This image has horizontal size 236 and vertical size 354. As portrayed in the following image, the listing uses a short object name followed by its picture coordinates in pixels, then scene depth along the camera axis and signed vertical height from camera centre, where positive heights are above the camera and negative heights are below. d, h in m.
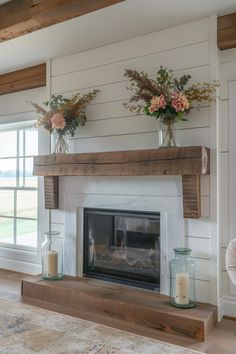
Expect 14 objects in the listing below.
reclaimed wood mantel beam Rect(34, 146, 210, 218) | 2.66 +0.16
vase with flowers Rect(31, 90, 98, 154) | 3.31 +0.68
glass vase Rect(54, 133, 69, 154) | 3.47 +0.39
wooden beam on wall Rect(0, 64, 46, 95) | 3.87 +1.26
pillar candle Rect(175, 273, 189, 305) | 2.67 -0.87
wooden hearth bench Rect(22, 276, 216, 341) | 2.47 -1.04
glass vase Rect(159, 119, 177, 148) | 2.82 +0.42
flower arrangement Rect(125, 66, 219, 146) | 2.70 +0.73
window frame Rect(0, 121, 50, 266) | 3.94 -0.51
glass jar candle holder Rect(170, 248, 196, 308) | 2.67 -0.80
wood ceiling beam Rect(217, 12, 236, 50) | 2.68 +1.24
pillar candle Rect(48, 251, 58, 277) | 3.36 -0.84
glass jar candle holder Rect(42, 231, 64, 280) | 3.36 -0.76
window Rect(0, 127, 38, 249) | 4.15 -0.08
